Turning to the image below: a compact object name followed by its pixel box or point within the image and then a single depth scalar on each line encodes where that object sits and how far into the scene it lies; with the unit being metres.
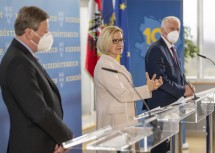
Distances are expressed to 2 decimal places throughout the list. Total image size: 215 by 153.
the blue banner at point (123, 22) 7.88
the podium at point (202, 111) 4.54
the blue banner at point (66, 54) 5.72
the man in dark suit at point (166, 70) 6.15
